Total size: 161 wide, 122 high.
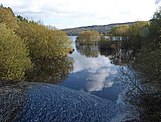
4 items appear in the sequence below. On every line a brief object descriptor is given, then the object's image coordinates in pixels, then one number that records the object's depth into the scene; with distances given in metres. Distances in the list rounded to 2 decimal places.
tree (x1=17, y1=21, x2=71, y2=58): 26.19
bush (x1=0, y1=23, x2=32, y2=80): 15.74
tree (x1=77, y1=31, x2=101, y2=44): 54.49
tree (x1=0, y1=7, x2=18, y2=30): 30.23
